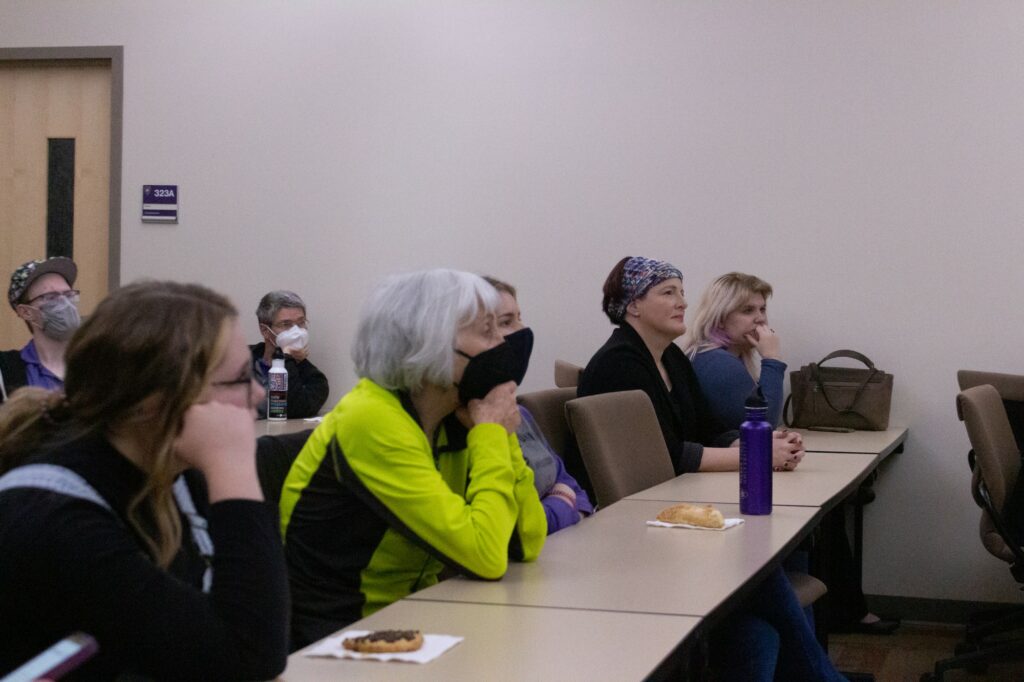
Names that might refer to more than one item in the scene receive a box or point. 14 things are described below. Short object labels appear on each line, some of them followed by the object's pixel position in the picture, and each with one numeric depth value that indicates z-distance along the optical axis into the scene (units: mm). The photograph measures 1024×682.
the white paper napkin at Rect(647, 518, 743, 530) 2626
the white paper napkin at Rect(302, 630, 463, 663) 1574
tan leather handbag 4852
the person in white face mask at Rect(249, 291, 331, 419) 5246
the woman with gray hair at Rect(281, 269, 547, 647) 2070
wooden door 5863
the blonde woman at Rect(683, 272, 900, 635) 4512
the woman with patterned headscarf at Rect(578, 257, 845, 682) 3725
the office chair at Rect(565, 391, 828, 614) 3133
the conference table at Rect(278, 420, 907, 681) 1562
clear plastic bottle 5016
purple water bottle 2734
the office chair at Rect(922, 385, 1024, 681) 3705
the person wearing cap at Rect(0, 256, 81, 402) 3838
